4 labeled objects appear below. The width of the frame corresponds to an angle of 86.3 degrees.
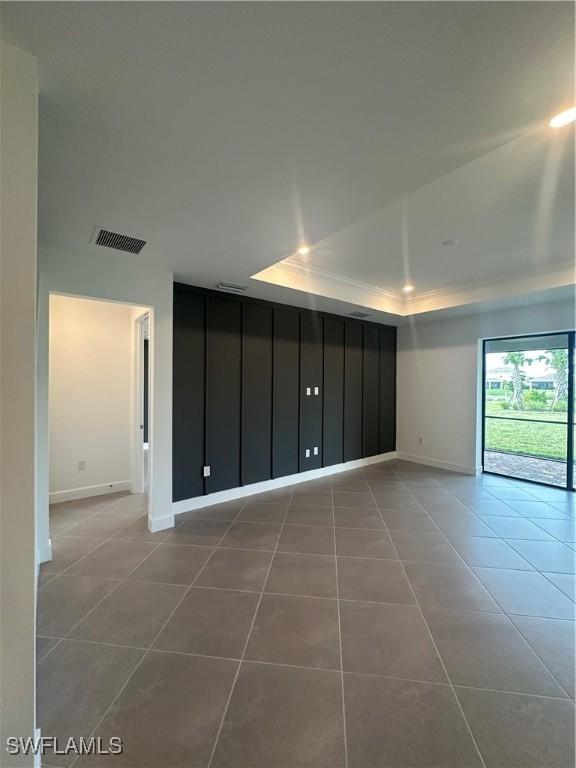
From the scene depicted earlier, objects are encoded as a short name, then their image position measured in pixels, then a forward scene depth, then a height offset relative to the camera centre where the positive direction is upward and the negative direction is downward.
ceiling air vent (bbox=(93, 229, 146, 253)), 2.39 +1.16
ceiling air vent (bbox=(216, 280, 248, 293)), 3.59 +1.16
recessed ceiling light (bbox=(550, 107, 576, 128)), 1.48 +1.33
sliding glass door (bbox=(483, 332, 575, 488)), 4.46 -0.37
